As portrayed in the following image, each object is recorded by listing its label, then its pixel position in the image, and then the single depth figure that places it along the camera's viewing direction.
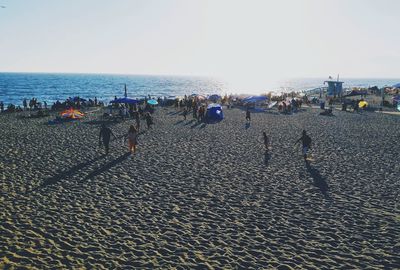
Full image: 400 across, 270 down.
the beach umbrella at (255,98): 44.01
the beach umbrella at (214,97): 56.50
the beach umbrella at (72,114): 31.94
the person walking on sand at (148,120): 26.64
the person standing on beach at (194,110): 33.62
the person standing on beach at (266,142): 18.73
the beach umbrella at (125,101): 33.11
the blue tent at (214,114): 32.94
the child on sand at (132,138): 17.77
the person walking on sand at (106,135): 17.80
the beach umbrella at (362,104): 43.41
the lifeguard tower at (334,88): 61.61
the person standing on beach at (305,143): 17.53
